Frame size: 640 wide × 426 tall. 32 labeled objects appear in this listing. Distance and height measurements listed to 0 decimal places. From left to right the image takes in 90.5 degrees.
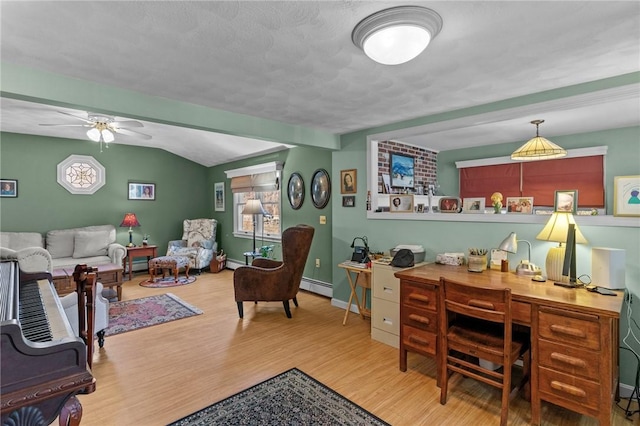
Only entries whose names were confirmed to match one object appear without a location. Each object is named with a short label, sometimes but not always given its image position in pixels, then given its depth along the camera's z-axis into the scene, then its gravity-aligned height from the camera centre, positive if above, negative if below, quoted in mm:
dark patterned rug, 1988 -1320
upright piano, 805 -458
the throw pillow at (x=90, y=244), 5316 -575
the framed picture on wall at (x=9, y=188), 5172 +362
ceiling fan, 4047 +1149
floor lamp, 5168 +34
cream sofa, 5023 -580
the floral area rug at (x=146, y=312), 3570 -1285
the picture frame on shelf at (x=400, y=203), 3535 +80
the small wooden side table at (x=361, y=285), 3585 -896
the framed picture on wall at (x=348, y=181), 4043 +373
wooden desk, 1725 -770
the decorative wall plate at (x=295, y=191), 5121 +323
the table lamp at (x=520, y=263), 2488 -416
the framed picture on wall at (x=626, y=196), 2183 +99
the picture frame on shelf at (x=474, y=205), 3027 +49
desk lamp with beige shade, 2287 -201
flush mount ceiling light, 1518 +902
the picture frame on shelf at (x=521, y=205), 2939 +50
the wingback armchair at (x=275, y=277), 3670 -785
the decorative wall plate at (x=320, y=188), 4637 +325
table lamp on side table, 5939 -207
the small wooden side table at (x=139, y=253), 5816 -807
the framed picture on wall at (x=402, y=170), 4158 +549
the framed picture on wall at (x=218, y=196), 7035 +321
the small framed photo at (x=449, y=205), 3217 +53
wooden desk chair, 1921 -852
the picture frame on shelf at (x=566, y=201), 2447 +71
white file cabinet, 3004 -919
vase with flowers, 2923 +67
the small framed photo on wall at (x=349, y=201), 4074 +120
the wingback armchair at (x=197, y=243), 6137 -686
